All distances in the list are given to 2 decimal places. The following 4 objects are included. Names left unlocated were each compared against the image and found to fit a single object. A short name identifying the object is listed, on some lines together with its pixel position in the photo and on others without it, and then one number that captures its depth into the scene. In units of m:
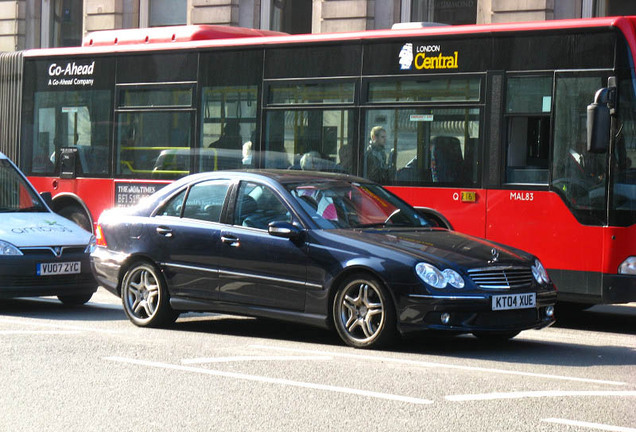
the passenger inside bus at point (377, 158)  12.73
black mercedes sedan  8.73
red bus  11.10
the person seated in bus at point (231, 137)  14.04
